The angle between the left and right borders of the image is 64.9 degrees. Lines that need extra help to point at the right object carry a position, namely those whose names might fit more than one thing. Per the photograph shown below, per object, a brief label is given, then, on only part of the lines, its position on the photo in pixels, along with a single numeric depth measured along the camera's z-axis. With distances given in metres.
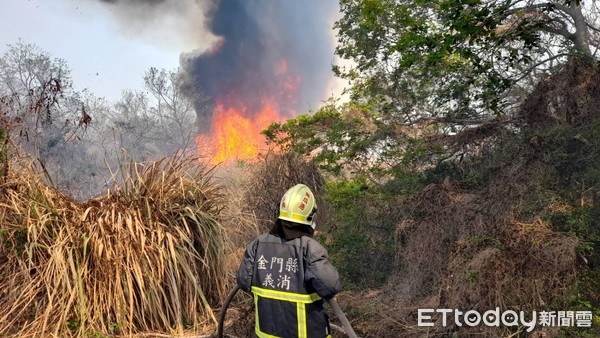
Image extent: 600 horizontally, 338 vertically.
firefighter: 2.86
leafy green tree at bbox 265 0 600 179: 6.48
